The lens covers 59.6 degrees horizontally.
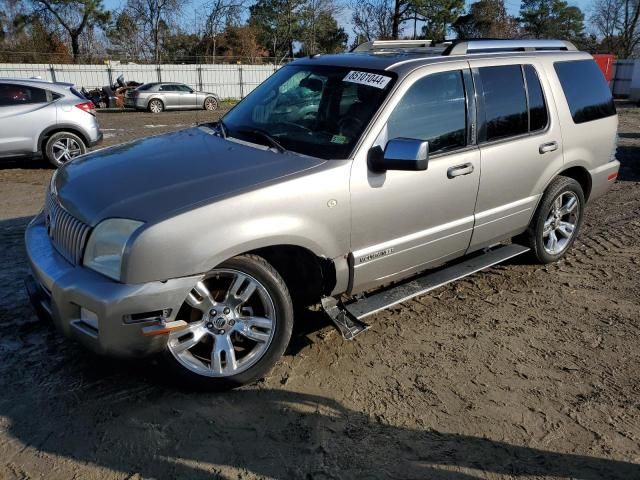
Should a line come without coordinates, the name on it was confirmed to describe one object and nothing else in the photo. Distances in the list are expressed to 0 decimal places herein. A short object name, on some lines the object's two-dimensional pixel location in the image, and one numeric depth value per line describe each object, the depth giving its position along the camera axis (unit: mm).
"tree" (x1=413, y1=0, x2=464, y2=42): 46562
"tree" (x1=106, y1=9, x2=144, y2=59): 48250
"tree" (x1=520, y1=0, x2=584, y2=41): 57250
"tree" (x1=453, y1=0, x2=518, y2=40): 49562
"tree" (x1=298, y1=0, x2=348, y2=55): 51625
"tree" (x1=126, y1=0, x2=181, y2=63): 47156
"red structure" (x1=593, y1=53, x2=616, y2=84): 27859
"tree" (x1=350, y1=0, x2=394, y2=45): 46562
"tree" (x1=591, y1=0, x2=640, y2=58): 51906
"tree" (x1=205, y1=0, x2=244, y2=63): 47312
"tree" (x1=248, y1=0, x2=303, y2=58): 52344
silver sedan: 24109
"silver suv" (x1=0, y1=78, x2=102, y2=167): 9070
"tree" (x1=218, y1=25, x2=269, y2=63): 50938
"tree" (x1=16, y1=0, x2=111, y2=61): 46156
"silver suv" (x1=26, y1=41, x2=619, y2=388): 2875
